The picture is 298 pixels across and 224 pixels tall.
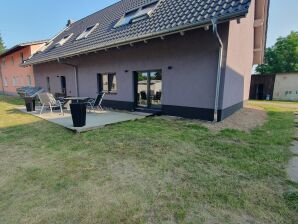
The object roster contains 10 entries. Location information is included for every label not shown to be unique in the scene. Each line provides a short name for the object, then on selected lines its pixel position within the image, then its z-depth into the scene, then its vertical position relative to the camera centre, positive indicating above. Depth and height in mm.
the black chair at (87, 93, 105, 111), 8416 -901
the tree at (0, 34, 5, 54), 51394 +10806
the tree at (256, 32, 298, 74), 33875 +5340
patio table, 8636 -761
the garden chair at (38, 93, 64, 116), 7767 -664
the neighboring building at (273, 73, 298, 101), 19625 -387
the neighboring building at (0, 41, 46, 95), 17344 +1688
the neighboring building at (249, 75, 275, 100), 20375 -396
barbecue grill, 8891 -572
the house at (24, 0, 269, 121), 6117 +1209
